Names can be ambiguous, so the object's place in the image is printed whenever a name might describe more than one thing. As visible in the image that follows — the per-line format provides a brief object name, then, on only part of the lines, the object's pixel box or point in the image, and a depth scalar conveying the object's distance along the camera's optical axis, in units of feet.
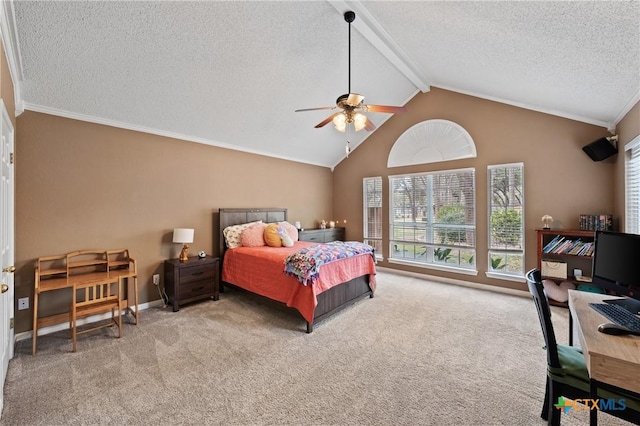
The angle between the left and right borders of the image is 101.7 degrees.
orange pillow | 14.03
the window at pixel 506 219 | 13.76
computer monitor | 5.29
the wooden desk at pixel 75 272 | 8.69
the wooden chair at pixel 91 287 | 8.93
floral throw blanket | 9.80
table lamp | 12.10
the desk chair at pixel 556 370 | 4.70
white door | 6.40
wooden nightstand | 11.64
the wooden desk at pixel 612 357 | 3.53
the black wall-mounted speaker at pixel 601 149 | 10.78
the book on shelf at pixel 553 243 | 12.12
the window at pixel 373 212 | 19.30
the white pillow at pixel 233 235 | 14.14
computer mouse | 4.27
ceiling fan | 8.54
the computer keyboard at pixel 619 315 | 4.50
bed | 10.09
